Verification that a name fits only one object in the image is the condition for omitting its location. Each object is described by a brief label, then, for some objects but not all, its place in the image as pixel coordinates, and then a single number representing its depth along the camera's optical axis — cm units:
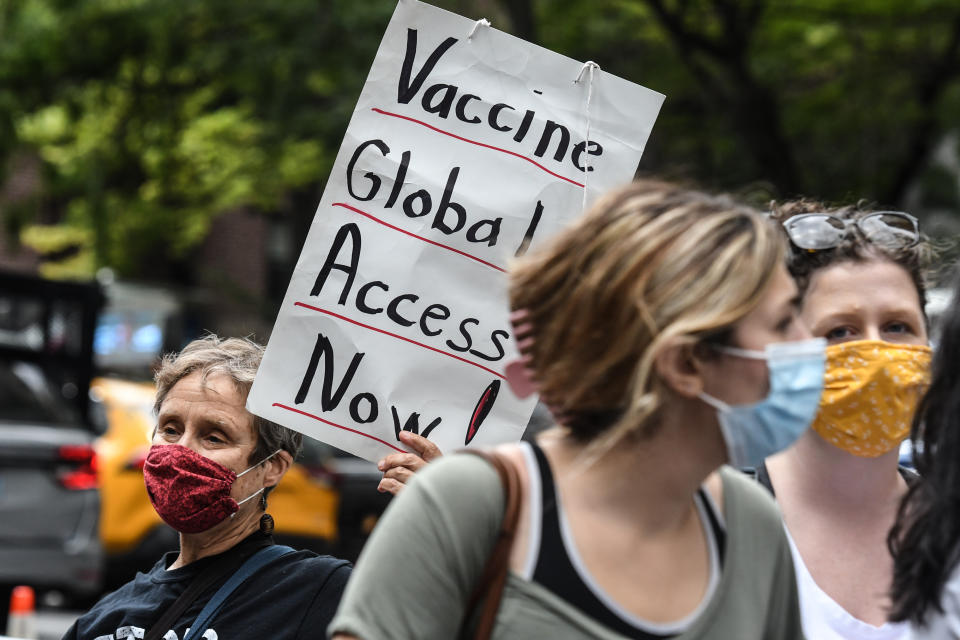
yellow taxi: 1930
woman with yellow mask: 556
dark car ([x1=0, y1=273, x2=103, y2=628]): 1661
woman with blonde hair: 361
